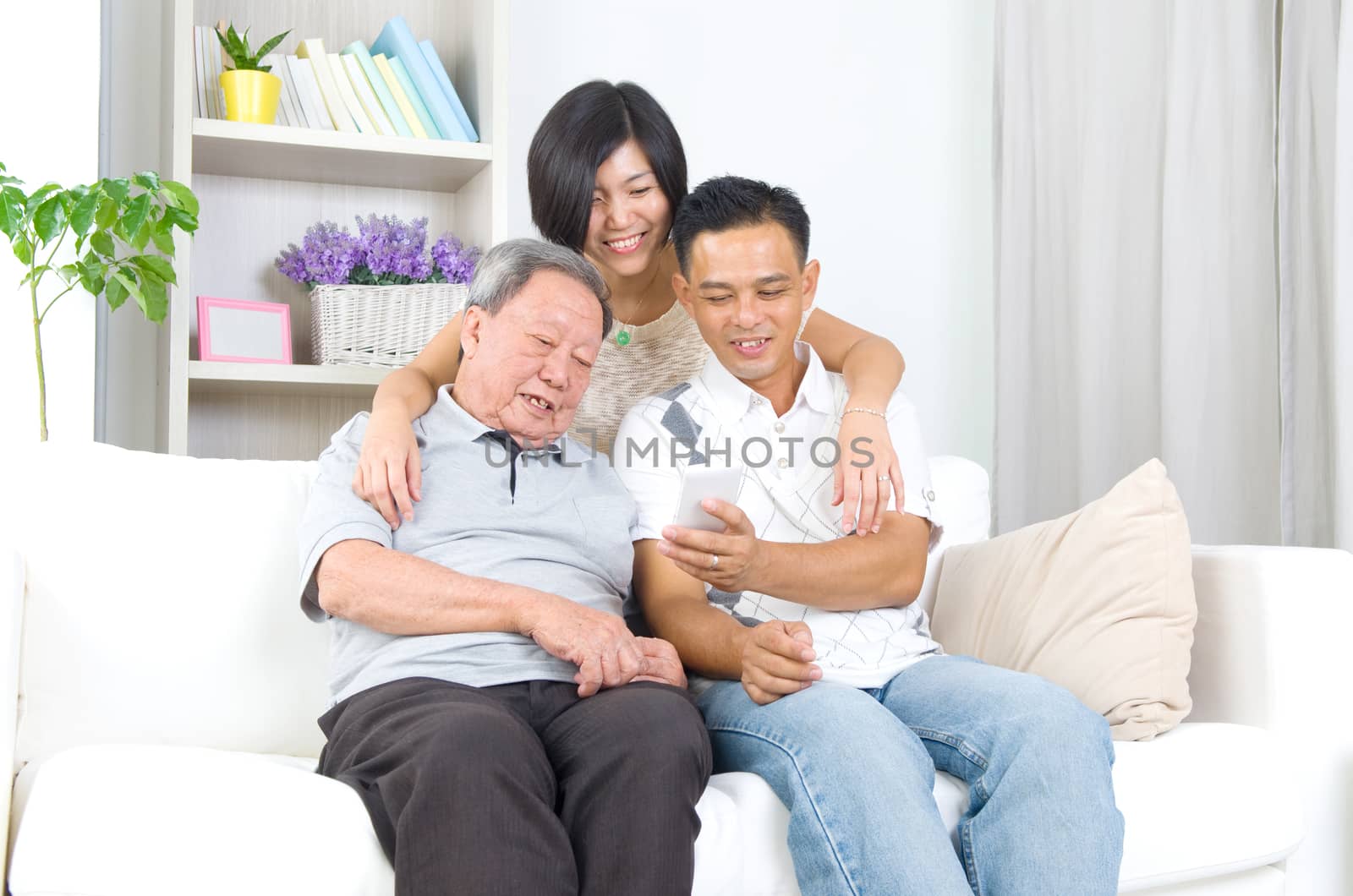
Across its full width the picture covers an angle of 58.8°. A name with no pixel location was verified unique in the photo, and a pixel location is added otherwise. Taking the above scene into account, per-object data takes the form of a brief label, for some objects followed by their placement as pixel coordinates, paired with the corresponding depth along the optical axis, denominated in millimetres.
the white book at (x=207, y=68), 2613
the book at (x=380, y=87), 2652
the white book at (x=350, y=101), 2652
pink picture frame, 2535
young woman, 1740
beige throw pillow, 1573
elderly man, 1107
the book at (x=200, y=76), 2602
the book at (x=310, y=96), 2648
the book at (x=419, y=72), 2658
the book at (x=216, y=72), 2623
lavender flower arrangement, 2574
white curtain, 2328
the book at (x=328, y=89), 2646
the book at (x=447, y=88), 2686
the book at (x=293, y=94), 2656
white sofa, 1302
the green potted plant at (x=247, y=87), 2541
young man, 1224
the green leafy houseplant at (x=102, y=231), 2088
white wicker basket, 2561
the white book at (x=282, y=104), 2664
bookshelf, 2576
